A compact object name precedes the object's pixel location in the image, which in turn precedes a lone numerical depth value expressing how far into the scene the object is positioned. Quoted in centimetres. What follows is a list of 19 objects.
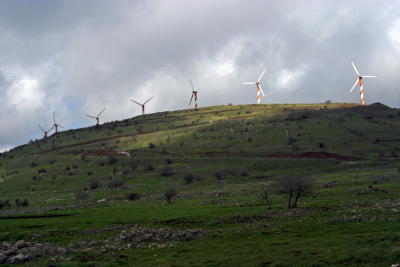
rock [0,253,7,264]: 3838
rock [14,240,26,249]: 4568
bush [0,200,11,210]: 9656
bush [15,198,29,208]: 9720
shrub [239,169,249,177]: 11569
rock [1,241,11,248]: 4686
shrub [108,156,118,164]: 14825
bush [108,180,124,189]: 11658
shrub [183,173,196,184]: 11412
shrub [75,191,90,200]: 10076
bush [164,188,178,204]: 7932
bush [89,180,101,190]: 11825
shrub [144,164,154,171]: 13392
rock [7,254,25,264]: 3792
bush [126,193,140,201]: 9258
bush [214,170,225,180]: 11454
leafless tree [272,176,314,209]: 6104
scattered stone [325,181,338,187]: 8198
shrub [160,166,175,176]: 12494
